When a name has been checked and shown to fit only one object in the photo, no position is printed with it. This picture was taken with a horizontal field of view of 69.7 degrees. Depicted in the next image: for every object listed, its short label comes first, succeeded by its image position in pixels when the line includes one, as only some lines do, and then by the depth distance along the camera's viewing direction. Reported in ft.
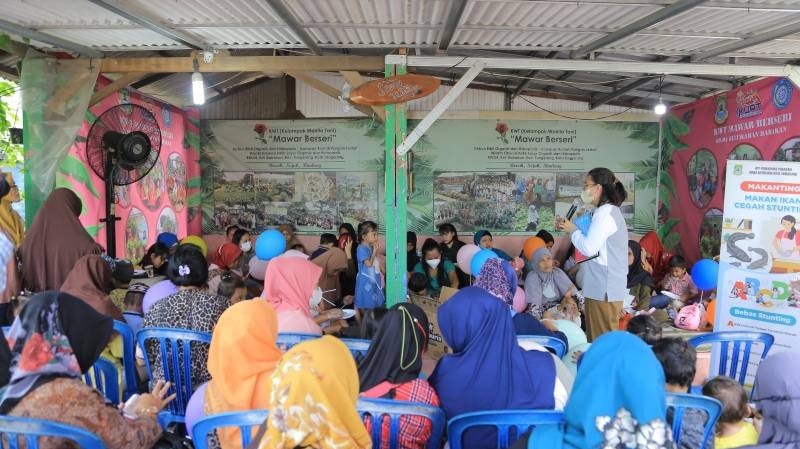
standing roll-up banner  11.72
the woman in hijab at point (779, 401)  6.23
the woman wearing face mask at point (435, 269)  21.02
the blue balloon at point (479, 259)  15.36
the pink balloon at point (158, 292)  11.58
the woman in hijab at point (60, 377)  5.87
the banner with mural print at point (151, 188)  17.25
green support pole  14.26
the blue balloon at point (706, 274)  16.97
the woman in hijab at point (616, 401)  4.82
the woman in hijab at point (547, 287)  16.43
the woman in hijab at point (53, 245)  12.92
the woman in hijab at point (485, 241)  22.82
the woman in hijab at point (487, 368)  6.70
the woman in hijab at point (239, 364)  6.56
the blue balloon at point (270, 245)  17.43
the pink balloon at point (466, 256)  19.13
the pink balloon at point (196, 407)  7.27
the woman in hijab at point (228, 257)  20.52
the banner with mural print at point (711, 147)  18.69
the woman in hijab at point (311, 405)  5.04
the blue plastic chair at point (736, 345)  9.46
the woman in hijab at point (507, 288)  10.07
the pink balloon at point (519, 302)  15.35
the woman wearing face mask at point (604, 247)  11.16
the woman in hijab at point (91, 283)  10.53
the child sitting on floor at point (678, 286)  17.72
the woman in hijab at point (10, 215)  12.65
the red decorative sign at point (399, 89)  13.66
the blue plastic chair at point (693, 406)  6.28
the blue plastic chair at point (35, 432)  5.46
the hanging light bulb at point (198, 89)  14.32
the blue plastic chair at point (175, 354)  8.73
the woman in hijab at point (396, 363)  6.75
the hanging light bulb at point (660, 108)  20.36
